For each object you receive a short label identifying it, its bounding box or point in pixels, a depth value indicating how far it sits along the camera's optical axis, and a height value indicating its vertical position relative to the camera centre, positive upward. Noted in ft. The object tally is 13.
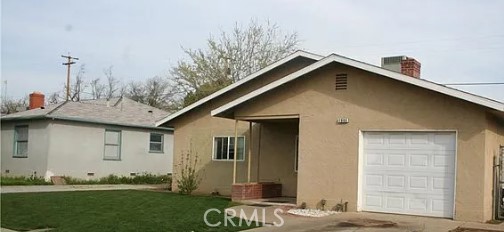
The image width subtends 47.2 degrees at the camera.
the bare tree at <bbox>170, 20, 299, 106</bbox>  134.82 +20.08
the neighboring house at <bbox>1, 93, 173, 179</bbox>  84.07 +0.26
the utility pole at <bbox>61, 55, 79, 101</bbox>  161.58 +22.66
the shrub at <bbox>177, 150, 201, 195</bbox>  66.59 -3.42
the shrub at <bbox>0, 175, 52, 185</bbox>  77.90 -5.41
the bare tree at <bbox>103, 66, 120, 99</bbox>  214.48 +19.99
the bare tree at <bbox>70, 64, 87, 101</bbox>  201.46 +18.57
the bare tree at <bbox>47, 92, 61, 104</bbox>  208.54 +16.17
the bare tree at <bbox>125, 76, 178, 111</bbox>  191.52 +18.67
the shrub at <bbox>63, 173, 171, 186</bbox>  85.35 -5.45
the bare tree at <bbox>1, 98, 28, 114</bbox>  188.75 +12.30
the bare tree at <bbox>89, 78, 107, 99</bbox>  212.84 +19.74
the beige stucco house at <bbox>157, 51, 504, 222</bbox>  45.47 +1.58
